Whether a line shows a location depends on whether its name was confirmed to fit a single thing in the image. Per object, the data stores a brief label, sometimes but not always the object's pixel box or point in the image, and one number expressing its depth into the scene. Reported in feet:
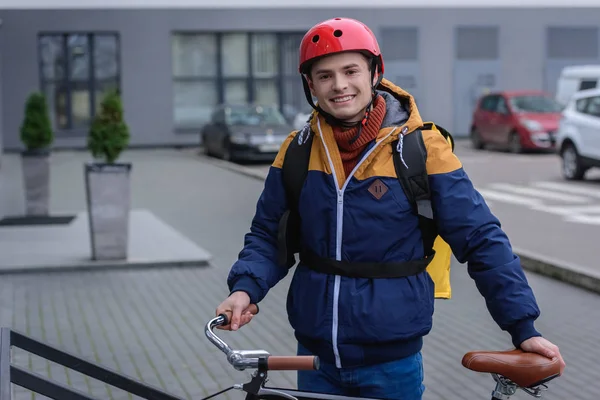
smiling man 9.77
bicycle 8.25
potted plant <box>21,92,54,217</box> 46.24
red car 84.28
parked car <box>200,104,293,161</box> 82.43
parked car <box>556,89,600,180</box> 59.31
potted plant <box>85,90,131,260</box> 33.96
